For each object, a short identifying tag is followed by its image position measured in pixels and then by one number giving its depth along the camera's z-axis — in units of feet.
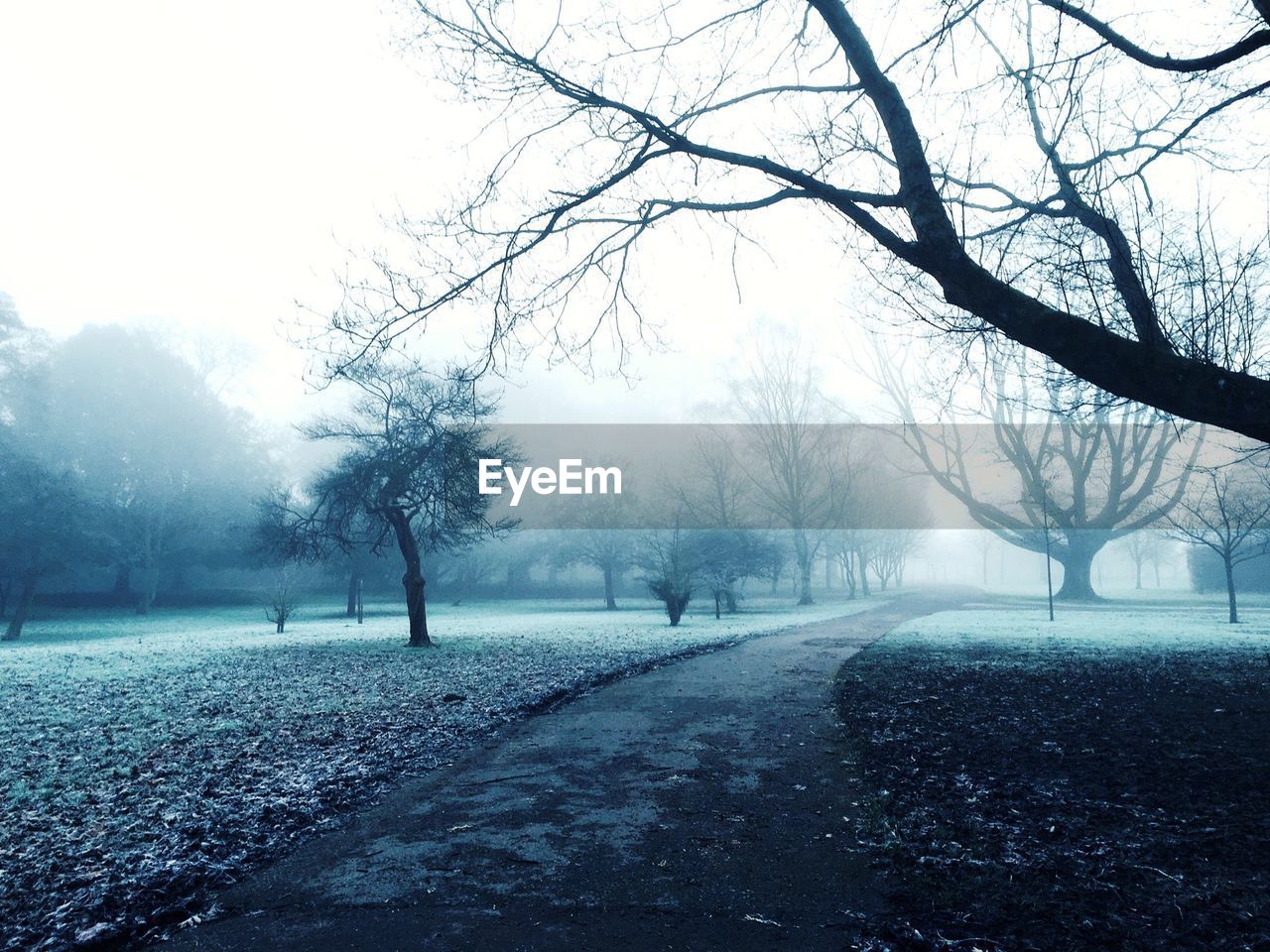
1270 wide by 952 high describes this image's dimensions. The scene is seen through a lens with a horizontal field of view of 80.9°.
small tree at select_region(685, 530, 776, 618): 107.86
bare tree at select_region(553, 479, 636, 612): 137.59
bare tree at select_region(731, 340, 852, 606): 127.54
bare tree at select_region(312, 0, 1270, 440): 16.71
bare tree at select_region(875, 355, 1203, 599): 102.27
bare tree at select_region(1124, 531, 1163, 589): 203.41
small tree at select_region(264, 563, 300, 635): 87.97
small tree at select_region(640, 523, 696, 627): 89.40
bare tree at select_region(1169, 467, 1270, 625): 75.71
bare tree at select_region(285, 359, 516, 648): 61.98
